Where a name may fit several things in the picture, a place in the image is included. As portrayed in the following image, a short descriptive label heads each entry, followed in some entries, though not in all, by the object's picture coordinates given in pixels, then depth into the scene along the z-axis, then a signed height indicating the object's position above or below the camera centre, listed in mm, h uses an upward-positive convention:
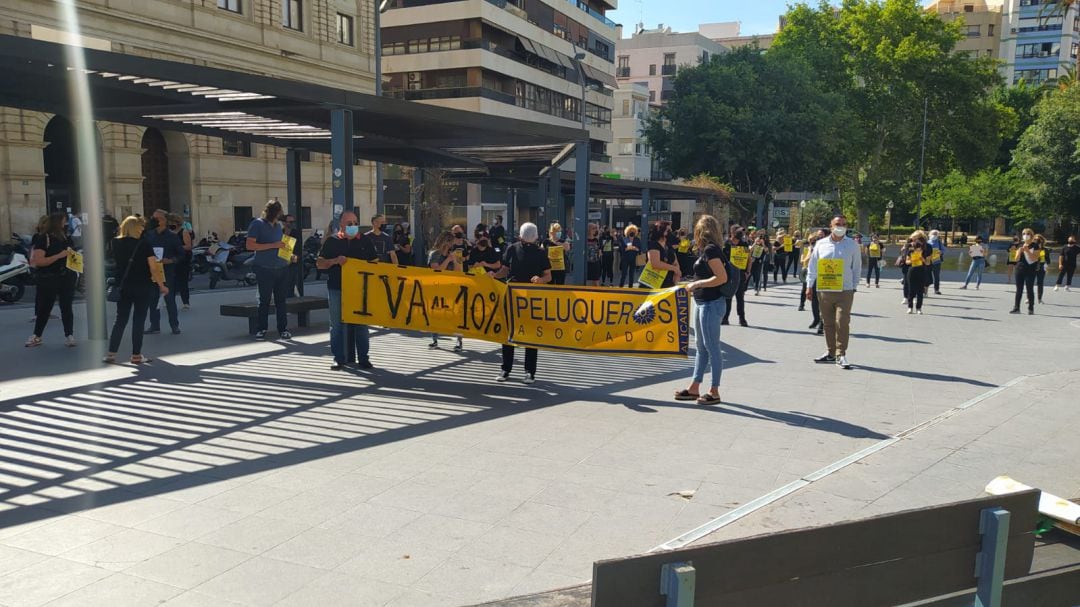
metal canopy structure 8133 +1316
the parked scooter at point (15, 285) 15609 -1487
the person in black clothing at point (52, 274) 10320 -828
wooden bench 2193 -992
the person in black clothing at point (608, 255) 24703 -1137
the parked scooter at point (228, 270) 20750 -1473
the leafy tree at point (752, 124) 47688 +5286
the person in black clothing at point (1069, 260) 23828 -1077
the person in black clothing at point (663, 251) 9391 -440
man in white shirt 10727 -758
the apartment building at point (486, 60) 49125 +9364
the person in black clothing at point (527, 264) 9672 -562
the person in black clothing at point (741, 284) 14763 -1193
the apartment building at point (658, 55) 89188 +17119
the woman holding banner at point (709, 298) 8039 -776
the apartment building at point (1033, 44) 102812 +21770
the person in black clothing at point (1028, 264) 17641 -873
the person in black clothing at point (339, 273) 9750 -709
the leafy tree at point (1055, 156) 45031 +3626
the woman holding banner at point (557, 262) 15523 -859
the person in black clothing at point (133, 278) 9773 -803
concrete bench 12055 -1436
